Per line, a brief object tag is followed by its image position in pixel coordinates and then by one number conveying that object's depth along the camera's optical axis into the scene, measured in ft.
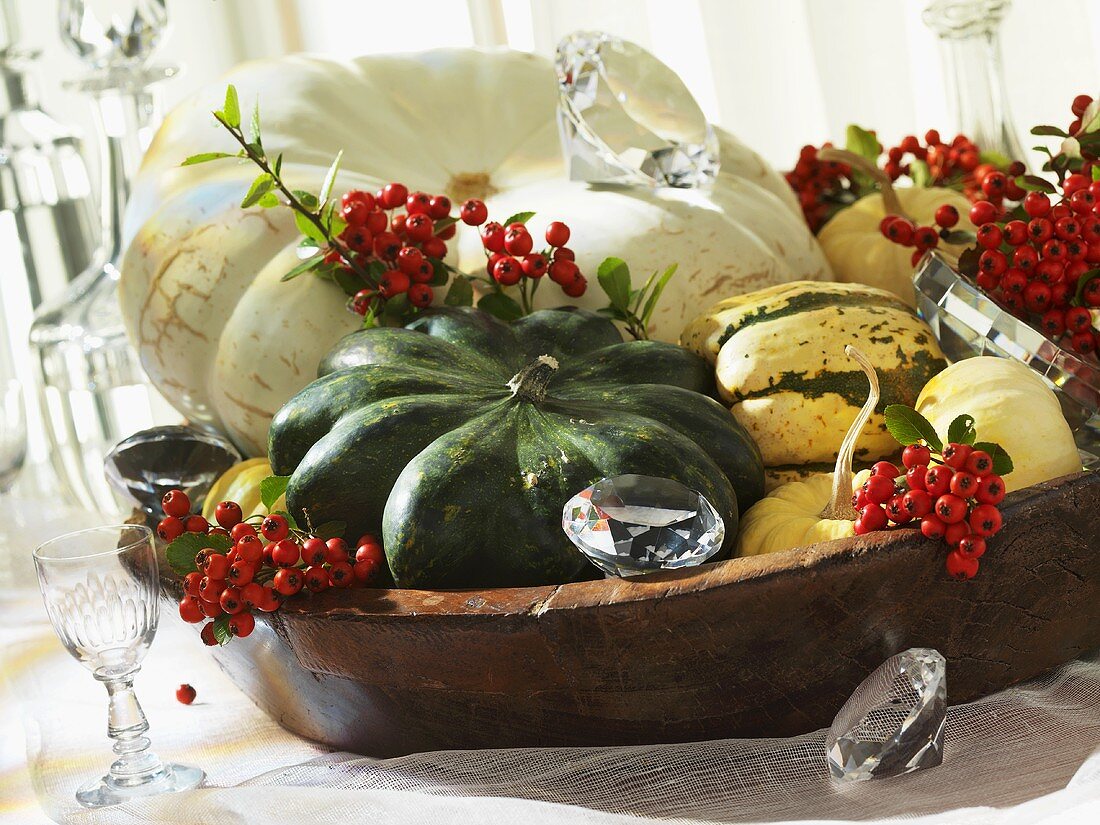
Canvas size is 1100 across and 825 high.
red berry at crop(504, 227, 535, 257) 3.45
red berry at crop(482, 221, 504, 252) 3.50
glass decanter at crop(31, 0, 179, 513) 5.21
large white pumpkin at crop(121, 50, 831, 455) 3.70
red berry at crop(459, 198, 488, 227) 3.58
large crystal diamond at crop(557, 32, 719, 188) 3.91
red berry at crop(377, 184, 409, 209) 3.51
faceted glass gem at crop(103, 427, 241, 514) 3.62
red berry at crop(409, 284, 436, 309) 3.42
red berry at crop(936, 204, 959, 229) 3.61
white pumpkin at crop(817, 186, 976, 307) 4.03
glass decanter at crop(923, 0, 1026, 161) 4.91
